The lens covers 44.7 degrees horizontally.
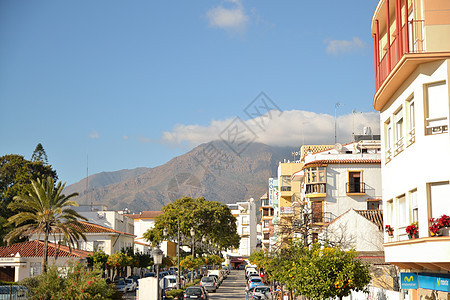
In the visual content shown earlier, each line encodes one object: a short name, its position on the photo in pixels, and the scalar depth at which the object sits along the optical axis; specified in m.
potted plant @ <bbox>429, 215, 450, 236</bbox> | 15.10
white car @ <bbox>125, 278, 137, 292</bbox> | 55.88
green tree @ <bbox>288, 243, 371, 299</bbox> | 22.41
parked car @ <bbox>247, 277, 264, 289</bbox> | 49.56
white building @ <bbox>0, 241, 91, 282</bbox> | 50.53
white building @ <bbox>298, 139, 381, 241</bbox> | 50.62
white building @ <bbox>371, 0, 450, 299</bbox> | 15.77
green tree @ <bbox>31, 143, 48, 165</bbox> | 95.50
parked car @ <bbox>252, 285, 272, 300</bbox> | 41.13
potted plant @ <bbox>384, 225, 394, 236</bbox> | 20.64
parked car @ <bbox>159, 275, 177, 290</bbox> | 51.98
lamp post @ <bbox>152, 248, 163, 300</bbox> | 27.44
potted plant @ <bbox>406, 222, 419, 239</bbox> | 16.77
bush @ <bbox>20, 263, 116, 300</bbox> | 20.44
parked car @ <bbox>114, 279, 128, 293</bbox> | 52.47
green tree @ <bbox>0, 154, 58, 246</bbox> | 73.62
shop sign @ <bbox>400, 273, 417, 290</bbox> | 18.89
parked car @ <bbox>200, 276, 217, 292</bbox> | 55.03
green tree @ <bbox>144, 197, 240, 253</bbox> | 73.19
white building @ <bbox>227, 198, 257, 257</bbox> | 153.62
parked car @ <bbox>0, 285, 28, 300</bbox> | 29.26
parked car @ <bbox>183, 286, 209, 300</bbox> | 39.91
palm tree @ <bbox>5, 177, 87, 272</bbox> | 42.03
